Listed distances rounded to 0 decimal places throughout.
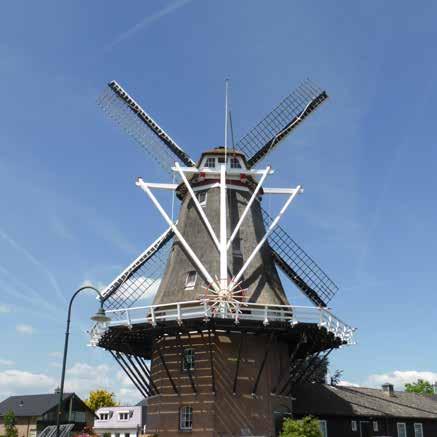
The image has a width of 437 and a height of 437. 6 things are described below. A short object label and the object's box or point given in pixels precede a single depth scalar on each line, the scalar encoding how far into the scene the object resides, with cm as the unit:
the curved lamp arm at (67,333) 1405
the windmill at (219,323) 2120
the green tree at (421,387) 6538
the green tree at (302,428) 2058
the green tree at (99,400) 6463
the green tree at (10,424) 5081
